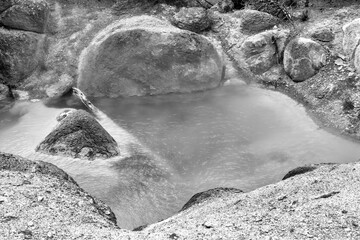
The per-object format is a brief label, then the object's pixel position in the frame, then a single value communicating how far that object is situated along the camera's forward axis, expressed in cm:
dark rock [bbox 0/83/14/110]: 1675
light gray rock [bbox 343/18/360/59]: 1577
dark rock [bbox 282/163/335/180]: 1052
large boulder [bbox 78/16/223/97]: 1767
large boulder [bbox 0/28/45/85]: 1794
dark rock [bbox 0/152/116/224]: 984
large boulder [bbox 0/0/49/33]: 1833
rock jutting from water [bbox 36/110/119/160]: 1278
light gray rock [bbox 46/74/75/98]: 1734
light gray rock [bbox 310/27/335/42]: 1695
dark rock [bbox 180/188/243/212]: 986
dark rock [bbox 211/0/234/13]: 2048
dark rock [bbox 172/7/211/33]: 1912
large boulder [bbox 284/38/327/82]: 1645
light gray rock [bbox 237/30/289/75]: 1781
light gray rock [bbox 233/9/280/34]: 1889
